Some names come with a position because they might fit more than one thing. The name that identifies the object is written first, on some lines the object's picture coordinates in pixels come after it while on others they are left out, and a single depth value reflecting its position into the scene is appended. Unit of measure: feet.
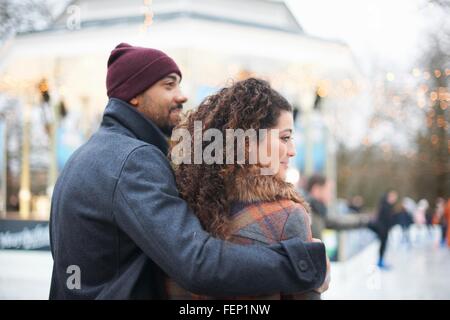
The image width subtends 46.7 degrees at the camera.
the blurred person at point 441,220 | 64.75
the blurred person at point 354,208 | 66.02
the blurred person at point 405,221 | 66.03
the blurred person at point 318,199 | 17.71
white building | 25.41
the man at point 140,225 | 4.59
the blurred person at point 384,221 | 37.09
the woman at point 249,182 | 4.86
